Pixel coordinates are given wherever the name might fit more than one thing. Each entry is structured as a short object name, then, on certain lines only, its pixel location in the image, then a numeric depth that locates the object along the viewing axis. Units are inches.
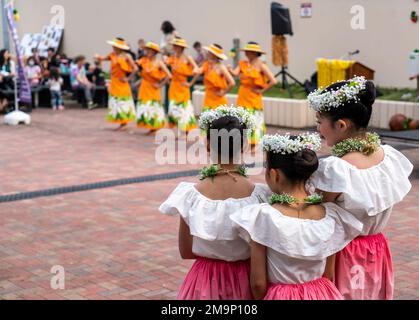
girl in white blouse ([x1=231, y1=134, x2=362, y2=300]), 115.7
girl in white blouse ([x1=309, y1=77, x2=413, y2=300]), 123.2
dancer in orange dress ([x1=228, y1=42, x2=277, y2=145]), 418.9
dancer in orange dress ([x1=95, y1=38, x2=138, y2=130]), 511.5
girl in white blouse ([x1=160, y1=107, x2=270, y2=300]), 122.4
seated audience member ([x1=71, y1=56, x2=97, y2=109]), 679.1
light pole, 771.4
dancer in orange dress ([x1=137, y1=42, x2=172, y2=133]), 496.7
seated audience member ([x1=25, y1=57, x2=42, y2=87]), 688.5
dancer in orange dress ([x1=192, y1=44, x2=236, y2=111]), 436.5
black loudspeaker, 588.7
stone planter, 496.1
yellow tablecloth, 551.5
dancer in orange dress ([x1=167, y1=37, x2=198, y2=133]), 488.7
